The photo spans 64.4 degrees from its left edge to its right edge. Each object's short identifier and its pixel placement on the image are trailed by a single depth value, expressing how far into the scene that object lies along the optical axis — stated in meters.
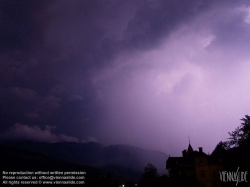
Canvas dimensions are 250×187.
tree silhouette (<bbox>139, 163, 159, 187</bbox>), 45.59
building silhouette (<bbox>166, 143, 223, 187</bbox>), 65.94
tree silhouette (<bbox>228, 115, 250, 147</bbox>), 39.66
